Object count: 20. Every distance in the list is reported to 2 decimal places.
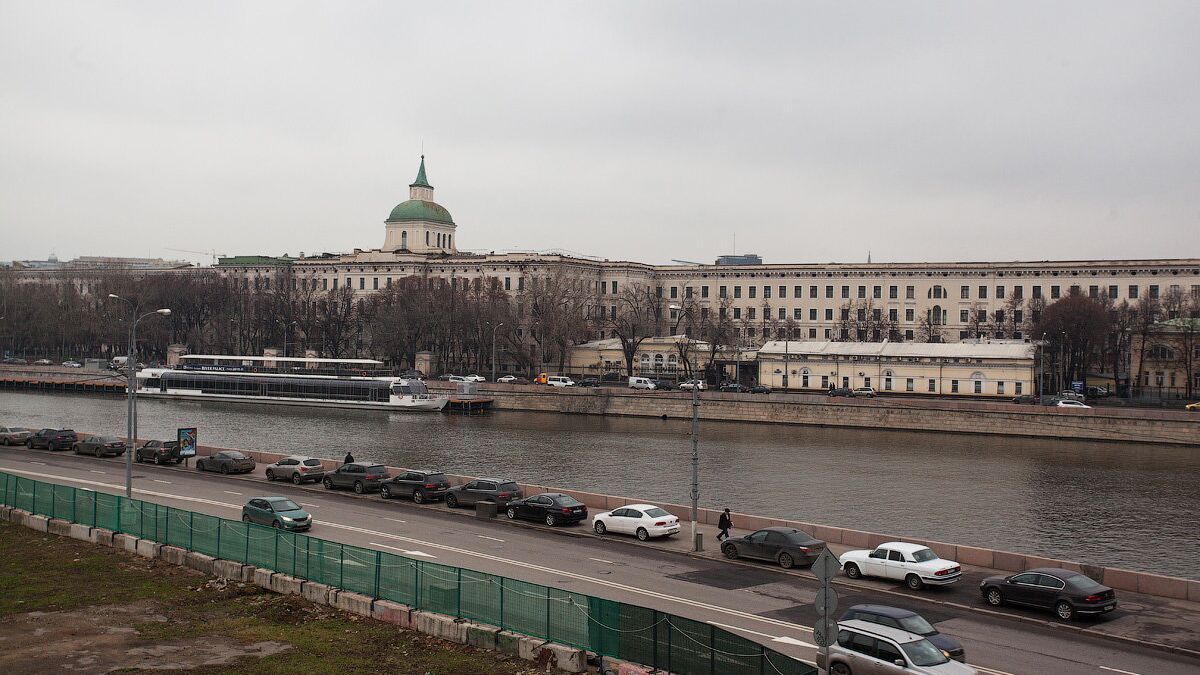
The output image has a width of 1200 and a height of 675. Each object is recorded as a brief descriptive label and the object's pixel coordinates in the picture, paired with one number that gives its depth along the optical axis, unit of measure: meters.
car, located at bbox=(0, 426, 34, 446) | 60.44
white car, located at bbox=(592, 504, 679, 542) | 32.41
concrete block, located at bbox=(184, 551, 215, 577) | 26.77
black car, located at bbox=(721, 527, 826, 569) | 28.56
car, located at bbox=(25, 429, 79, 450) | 58.03
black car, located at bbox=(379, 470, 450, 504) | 40.19
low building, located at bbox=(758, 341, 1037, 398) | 94.36
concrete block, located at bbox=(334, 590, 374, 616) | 22.62
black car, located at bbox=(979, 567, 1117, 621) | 22.83
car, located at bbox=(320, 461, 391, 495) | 42.47
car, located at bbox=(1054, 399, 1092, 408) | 76.79
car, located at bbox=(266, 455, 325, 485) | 45.03
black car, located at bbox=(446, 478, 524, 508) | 37.78
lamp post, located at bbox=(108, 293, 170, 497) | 36.28
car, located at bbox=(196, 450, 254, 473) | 47.84
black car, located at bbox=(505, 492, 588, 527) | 34.91
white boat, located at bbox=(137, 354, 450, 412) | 101.88
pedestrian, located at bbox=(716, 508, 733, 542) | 31.86
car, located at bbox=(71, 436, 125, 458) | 55.28
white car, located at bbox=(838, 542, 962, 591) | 26.00
